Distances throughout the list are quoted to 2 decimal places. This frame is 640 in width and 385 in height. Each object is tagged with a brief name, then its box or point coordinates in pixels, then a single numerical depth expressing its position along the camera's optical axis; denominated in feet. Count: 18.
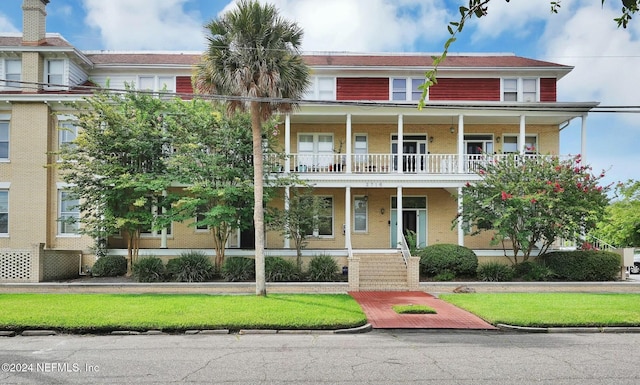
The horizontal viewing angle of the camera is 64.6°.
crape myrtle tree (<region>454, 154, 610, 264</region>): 60.34
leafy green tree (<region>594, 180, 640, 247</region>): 121.49
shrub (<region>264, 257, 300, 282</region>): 60.90
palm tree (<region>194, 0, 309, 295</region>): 48.37
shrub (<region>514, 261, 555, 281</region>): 61.62
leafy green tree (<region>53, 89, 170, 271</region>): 61.87
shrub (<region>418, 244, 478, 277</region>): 62.80
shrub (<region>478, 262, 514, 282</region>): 62.08
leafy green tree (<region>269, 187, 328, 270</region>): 63.16
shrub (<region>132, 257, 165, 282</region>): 61.26
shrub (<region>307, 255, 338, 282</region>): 61.57
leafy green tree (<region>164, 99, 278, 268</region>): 61.05
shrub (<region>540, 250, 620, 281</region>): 62.44
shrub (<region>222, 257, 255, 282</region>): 61.57
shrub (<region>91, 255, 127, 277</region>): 65.72
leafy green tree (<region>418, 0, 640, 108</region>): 10.25
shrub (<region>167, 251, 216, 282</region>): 61.16
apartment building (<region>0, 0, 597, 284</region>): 72.28
